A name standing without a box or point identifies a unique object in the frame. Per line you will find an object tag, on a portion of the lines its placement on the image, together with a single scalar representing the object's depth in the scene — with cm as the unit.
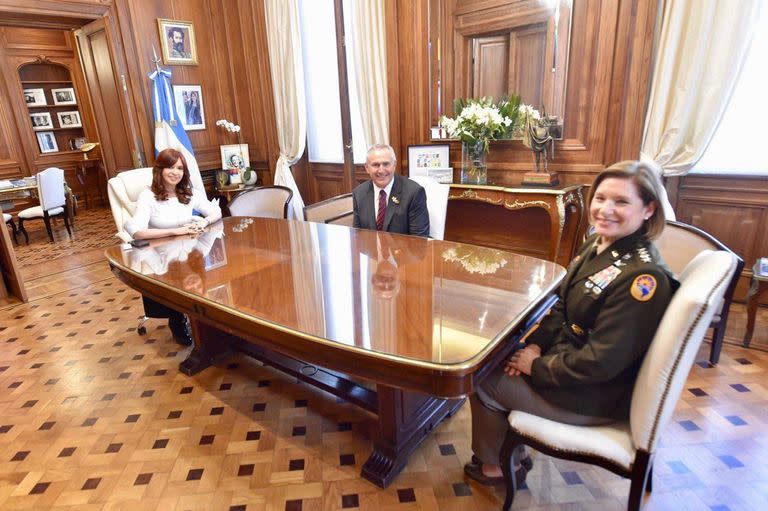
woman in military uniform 121
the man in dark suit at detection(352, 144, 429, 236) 254
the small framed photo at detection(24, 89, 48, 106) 733
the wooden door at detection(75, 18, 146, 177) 468
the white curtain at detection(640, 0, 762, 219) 262
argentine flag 471
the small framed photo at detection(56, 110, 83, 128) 776
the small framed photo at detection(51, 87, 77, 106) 768
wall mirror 326
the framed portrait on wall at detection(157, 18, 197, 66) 478
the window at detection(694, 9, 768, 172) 271
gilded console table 312
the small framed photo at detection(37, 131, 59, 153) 741
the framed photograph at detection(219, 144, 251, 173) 513
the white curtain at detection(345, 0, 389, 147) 402
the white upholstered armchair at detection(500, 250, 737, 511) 108
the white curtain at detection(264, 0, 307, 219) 469
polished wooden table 122
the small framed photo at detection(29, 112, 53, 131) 742
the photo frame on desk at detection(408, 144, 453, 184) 384
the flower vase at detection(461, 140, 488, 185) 344
